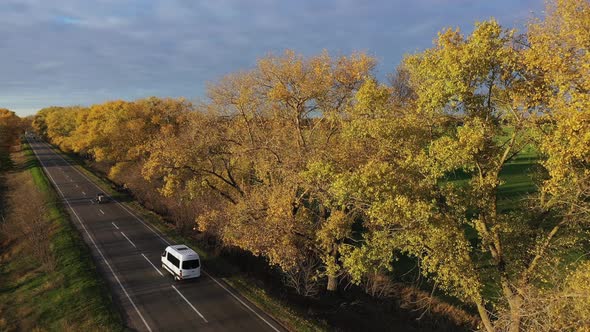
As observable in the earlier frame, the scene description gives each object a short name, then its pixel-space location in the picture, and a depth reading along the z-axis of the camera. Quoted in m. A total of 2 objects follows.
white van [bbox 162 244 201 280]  24.12
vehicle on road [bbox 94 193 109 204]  47.38
